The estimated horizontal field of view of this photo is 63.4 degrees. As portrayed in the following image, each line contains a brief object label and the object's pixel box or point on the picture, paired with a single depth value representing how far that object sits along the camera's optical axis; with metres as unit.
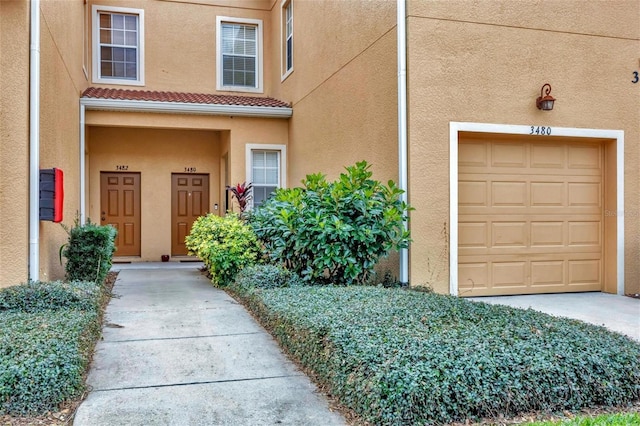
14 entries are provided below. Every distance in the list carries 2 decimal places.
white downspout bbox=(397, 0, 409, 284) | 7.09
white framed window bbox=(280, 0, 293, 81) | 12.13
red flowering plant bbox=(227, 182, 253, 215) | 10.47
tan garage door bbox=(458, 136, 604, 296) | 7.52
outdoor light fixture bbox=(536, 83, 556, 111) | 7.38
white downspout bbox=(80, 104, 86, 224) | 10.56
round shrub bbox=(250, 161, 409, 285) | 6.71
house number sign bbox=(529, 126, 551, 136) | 7.48
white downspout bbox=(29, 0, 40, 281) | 6.27
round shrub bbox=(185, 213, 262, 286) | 8.26
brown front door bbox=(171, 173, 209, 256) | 13.08
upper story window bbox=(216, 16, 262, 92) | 13.04
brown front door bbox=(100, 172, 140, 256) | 12.59
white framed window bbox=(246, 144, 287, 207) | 12.01
